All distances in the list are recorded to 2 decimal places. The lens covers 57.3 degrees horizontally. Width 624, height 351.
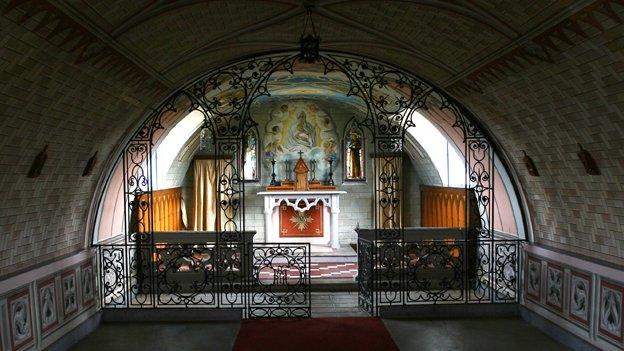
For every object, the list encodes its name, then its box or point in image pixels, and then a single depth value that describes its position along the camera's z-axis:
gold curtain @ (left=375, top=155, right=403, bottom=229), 13.88
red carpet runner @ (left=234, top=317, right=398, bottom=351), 6.62
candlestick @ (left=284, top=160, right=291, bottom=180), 14.98
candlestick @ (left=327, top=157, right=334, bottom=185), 14.60
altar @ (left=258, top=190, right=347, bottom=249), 13.59
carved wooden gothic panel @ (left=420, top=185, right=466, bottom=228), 11.51
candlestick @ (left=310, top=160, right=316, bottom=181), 14.96
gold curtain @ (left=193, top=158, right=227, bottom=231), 14.45
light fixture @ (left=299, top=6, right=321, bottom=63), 5.69
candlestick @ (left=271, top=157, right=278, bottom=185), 14.12
